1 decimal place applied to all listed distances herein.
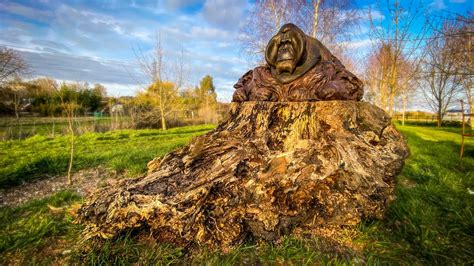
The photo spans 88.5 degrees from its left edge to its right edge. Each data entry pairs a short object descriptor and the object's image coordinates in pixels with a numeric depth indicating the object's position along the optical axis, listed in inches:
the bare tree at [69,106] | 168.3
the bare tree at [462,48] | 202.7
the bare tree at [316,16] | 463.2
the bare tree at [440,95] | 896.3
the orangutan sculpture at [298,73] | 109.5
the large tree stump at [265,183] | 87.4
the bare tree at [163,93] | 687.1
